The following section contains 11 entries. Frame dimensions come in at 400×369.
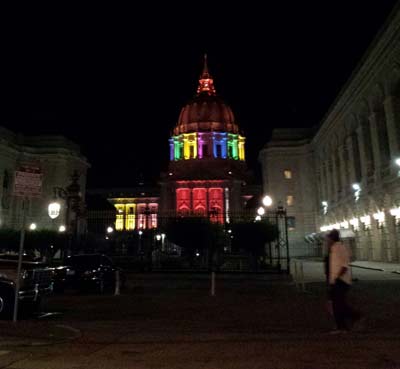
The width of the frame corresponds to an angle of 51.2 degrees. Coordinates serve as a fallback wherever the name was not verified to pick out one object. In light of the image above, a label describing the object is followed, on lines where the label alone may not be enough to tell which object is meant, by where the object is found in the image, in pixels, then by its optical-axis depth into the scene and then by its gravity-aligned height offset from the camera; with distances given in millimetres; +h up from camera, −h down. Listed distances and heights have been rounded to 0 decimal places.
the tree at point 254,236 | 33906 +2393
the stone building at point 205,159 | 93125 +25733
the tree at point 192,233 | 35094 +2692
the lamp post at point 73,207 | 28297 +4434
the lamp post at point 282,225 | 58994 +5537
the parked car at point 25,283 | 10352 -414
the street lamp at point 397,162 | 30550 +7484
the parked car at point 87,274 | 17000 -308
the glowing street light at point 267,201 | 23891 +3644
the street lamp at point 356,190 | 43000 +7622
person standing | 7977 -389
